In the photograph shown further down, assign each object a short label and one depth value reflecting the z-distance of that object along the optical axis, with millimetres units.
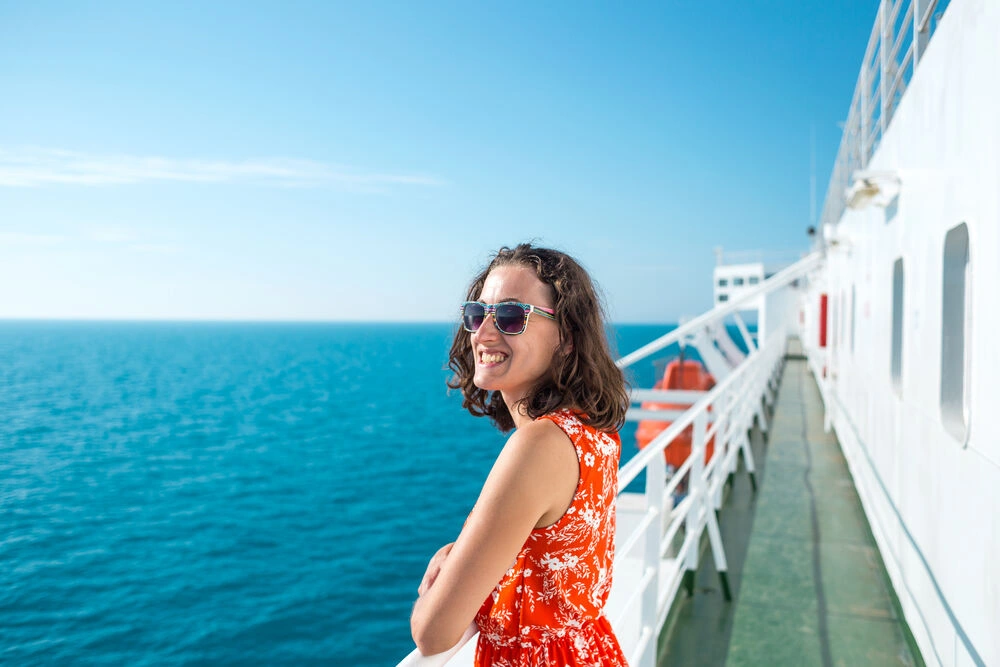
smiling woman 969
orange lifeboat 10328
